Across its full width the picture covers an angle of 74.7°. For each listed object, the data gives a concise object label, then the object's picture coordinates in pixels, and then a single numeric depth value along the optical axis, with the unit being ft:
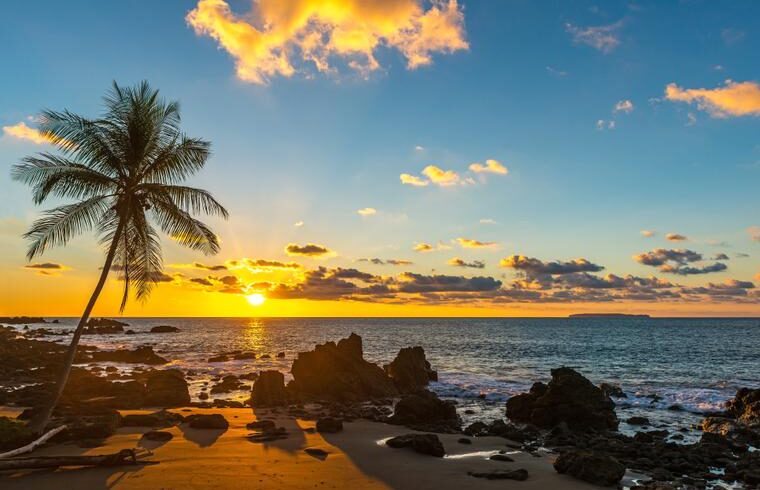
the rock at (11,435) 50.84
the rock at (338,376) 120.26
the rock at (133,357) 202.80
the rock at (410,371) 140.97
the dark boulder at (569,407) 91.66
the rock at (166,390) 97.14
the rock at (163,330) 524.16
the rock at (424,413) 90.34
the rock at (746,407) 94.43
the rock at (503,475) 51.13
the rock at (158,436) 60.84
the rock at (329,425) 73.26
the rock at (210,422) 69.41
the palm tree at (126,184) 62.13
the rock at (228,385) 126.82
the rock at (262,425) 71.21
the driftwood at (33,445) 47.22
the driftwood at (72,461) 44.32
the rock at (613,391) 128.51
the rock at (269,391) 105.70
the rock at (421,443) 60.54
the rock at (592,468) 51.72
